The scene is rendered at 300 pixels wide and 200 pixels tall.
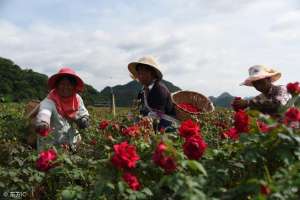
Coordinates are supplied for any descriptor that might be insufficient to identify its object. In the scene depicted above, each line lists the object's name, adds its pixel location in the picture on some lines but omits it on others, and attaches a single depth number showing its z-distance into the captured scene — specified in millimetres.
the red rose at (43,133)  4156
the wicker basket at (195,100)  6539
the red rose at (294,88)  3066
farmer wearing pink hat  5062
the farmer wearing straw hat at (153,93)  5621
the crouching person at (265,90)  4809
